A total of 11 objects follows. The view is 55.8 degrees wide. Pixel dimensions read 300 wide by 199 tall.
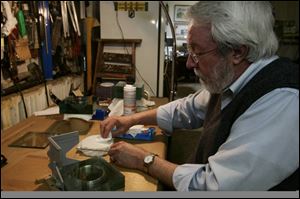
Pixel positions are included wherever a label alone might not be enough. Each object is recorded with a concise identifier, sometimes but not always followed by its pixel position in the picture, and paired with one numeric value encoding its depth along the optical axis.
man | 0.59
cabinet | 1.82
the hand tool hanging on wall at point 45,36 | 0.94
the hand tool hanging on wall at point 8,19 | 0.74
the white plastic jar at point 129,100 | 1.28
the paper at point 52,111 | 1.08
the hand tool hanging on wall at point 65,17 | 1.43
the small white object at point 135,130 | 1.11
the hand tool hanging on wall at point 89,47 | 1.37
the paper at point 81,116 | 1.26
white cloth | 0.92
